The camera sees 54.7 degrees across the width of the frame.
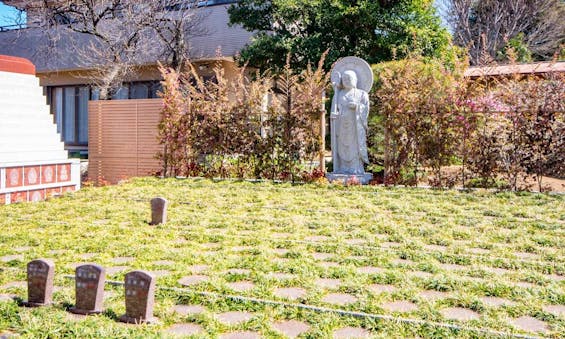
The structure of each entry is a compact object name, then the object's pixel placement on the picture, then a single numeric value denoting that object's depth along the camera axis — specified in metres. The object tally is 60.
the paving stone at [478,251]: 5.16
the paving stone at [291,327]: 3.19
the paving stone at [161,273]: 4.32
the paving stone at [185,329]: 3.20
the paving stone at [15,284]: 4.02
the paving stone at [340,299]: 3.69
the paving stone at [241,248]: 5.24
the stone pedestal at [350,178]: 10.09
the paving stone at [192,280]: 4.12
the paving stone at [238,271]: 4.41
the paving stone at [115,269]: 4.41
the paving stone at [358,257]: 4.86
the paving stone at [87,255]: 4.93
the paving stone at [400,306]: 3.55
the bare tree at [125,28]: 15.74
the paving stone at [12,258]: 4.83
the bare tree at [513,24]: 24.12
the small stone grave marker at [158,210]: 6.48
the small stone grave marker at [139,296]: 3.27
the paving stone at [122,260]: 4.75
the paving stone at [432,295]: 3.77
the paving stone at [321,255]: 4.96
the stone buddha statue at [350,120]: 10.28
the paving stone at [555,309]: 3.49
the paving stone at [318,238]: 5.71
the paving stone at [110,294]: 3.80
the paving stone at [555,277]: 4.31
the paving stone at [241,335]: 3.15
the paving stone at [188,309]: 3.53
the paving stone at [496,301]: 3.65
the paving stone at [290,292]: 3.81
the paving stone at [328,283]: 4.06
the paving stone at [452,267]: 4.59
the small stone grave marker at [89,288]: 3.38
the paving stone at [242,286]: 3.97
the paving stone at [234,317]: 3.35
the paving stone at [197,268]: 4.49
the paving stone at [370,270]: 4.44
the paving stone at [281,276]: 4.24
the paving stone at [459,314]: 3.42
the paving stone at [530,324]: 3.26
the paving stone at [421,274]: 4.32
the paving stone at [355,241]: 5.56
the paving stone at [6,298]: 3.63
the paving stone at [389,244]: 5.40
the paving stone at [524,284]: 4.07
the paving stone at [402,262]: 4.73
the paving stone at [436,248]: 5.29
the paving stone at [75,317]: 3.32
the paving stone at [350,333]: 3.14
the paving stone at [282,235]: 5.87
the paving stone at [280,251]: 5.14
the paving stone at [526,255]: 5.03
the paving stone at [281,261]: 4.72
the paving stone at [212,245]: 5.36
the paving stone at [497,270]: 4.45
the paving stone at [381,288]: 3.93
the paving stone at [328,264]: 4.61
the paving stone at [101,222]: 6.58
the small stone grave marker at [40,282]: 3.53
